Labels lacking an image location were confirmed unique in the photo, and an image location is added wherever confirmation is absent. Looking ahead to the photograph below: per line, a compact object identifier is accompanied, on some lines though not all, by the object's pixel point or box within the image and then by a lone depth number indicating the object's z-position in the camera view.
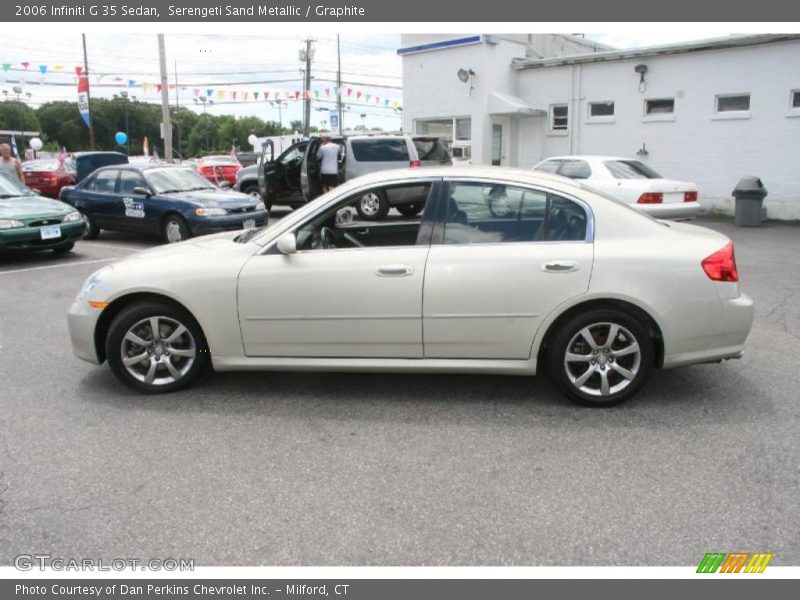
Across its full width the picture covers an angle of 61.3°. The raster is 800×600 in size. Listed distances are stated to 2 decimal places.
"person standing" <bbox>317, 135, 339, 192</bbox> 14.46
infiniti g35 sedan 4.28
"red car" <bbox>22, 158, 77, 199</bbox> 18.47
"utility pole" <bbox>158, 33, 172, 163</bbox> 23.00
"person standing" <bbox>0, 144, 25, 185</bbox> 12.69
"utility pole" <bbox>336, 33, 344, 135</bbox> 47.50
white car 12.22
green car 9.77
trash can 14.58
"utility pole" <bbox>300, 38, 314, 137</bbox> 39.88
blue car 11.21
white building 15.72
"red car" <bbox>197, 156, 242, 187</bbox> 26.22
